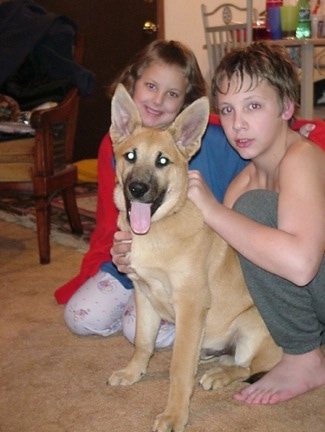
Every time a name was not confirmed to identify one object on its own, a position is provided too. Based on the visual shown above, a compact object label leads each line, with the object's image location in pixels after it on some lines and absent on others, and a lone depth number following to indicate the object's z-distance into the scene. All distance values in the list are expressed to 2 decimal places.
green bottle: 3.68
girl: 2.20
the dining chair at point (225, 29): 4.58
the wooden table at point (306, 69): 3.41
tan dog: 1.69
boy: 1.65
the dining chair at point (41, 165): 3.15
